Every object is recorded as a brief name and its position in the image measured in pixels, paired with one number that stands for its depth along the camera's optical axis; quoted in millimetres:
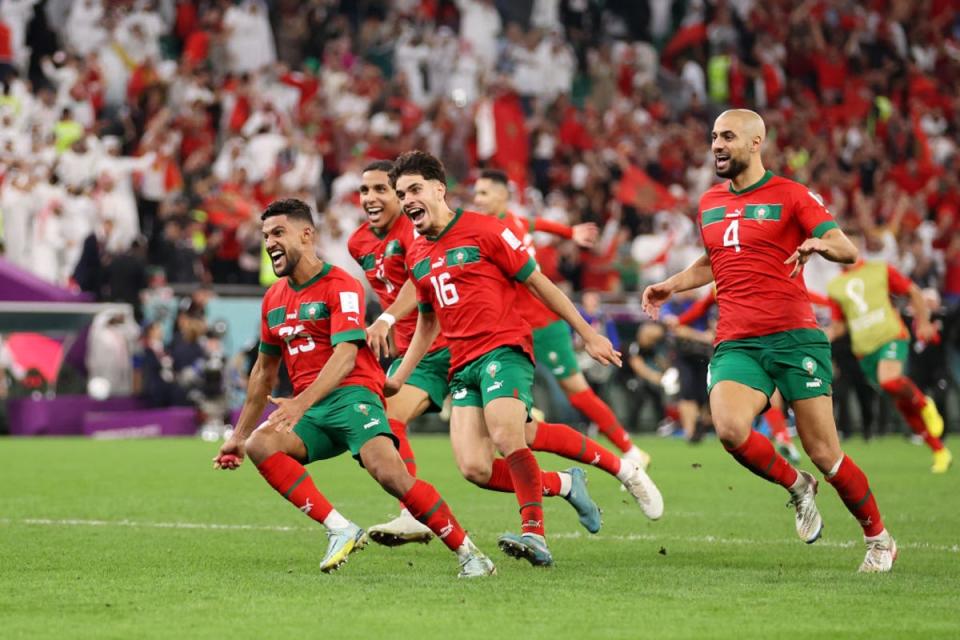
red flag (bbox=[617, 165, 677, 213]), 56312
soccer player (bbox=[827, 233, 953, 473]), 33406
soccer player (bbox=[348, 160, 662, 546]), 18875
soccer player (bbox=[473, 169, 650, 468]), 26312
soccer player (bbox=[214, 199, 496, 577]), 16812
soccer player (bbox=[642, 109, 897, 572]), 17625
